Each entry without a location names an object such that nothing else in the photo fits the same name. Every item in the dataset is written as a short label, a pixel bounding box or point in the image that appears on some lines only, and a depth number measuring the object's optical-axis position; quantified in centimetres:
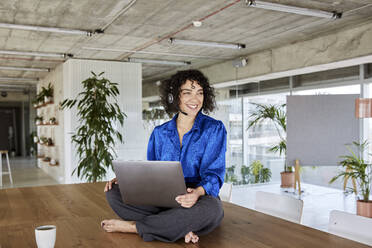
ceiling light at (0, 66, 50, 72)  846
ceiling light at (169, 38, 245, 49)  587
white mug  138
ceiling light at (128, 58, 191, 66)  777
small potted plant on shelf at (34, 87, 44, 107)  950
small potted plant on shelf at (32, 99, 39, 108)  1003
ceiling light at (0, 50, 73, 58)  653
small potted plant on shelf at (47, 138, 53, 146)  917
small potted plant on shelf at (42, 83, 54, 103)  916
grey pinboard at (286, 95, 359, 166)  634
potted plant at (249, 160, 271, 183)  739
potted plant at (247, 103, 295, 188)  716
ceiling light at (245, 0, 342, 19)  396
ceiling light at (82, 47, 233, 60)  664
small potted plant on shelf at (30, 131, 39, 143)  1360
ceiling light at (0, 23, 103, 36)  477
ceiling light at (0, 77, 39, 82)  1046
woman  161
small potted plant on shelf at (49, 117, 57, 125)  870
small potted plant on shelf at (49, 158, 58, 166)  870
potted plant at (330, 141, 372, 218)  492
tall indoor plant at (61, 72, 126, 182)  526
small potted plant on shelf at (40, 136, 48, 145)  952
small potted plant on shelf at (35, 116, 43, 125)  1061
